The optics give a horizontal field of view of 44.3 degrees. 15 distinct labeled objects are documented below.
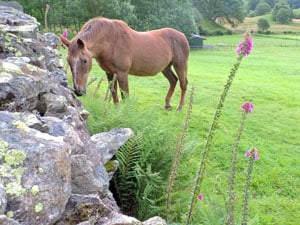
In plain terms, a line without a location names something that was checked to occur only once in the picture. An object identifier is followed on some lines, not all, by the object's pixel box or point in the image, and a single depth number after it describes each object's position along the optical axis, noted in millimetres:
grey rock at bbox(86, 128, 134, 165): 2652
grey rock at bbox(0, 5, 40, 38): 3198
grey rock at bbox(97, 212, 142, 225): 1767
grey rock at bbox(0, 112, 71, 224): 1491
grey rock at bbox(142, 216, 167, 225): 1951
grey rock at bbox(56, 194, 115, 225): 1758
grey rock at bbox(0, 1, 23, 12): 5773
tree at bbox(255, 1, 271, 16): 113688
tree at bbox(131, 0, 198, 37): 39294
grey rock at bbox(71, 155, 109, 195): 1994
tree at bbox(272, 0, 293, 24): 92500
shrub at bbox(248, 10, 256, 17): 113938
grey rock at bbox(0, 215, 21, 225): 1296
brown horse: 5742
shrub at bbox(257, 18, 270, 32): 76438
